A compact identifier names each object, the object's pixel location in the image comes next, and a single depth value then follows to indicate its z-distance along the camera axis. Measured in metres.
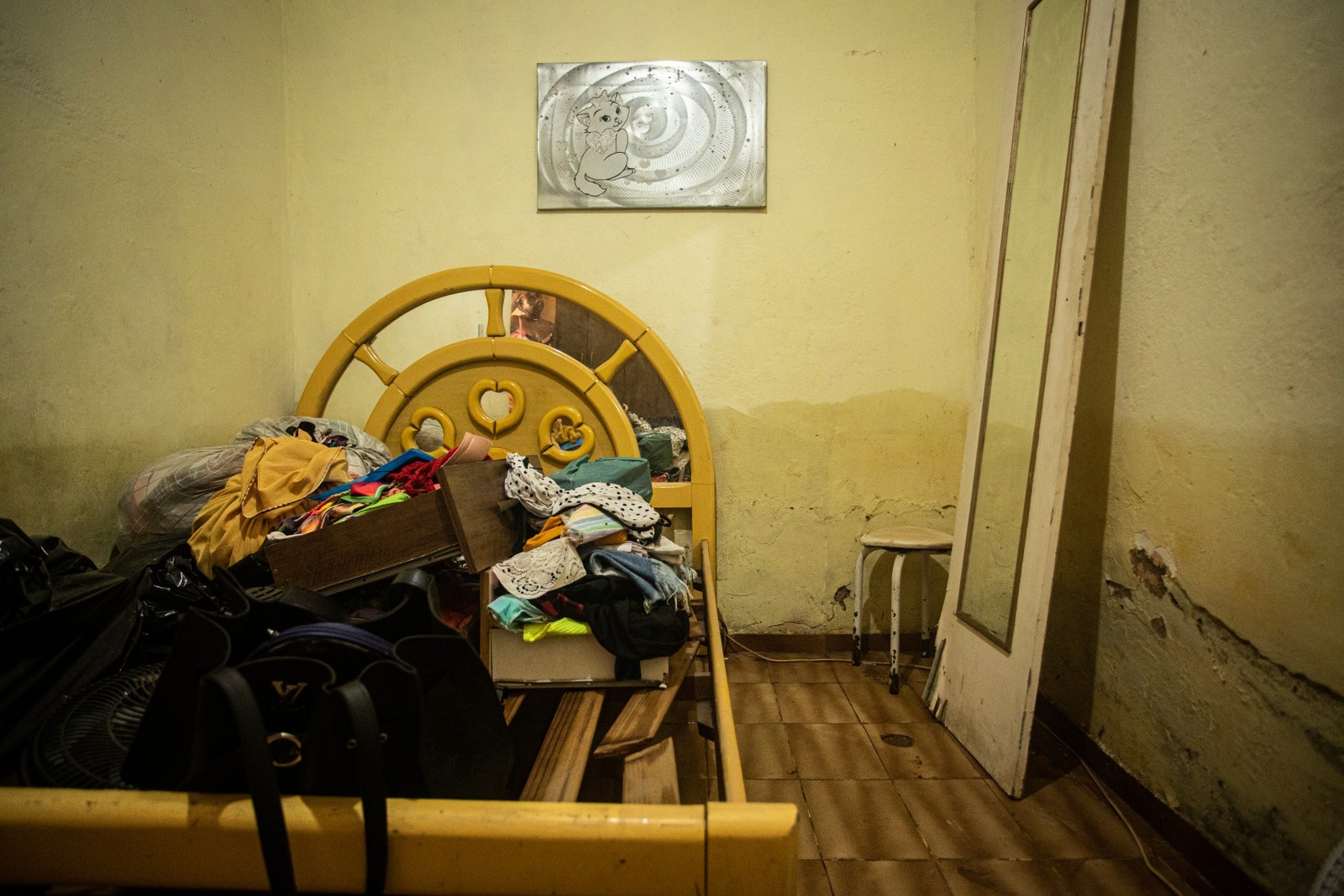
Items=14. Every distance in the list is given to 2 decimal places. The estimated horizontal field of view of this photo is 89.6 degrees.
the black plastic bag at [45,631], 0.97
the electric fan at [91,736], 0.89
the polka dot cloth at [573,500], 1.74
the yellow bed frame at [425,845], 0.74
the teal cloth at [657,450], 2.57
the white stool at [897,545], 2.40
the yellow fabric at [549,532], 1.71
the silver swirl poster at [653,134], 2.69
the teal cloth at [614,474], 2.12
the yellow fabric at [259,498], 1.63
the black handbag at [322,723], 0.73
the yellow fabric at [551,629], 1.48
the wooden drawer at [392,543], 1.47
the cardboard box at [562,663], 1.51
